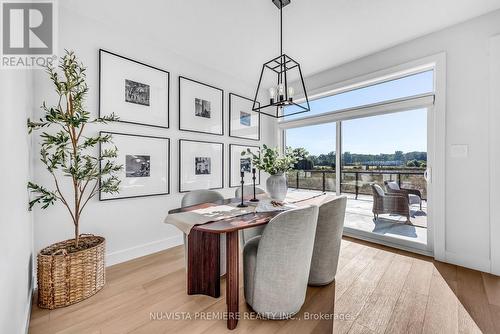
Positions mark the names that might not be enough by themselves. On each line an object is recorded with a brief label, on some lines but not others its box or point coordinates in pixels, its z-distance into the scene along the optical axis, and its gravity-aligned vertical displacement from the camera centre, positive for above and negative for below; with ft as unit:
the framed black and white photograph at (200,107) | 9.97 +3.06
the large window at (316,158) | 11.93 +0.53
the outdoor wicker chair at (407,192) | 9.21 -1.11
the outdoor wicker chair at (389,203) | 9.65 -1.72
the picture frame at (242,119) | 12.13 +2.98
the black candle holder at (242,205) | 6.52 -1.21
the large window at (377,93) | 8.97 +3.66
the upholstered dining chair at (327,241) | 6.25 -2.26
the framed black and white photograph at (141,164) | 8.10 +0.10
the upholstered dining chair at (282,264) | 4.67 -2.31
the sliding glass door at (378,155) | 9.13 +0.64
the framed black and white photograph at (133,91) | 7.76 +3.09
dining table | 4.76 -1.98
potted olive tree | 5.53 -2.34
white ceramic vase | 7.26 -0.66
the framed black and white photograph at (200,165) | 9.98 +0.10
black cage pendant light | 6.56 +4.91
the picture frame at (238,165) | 12.10 +0.13
